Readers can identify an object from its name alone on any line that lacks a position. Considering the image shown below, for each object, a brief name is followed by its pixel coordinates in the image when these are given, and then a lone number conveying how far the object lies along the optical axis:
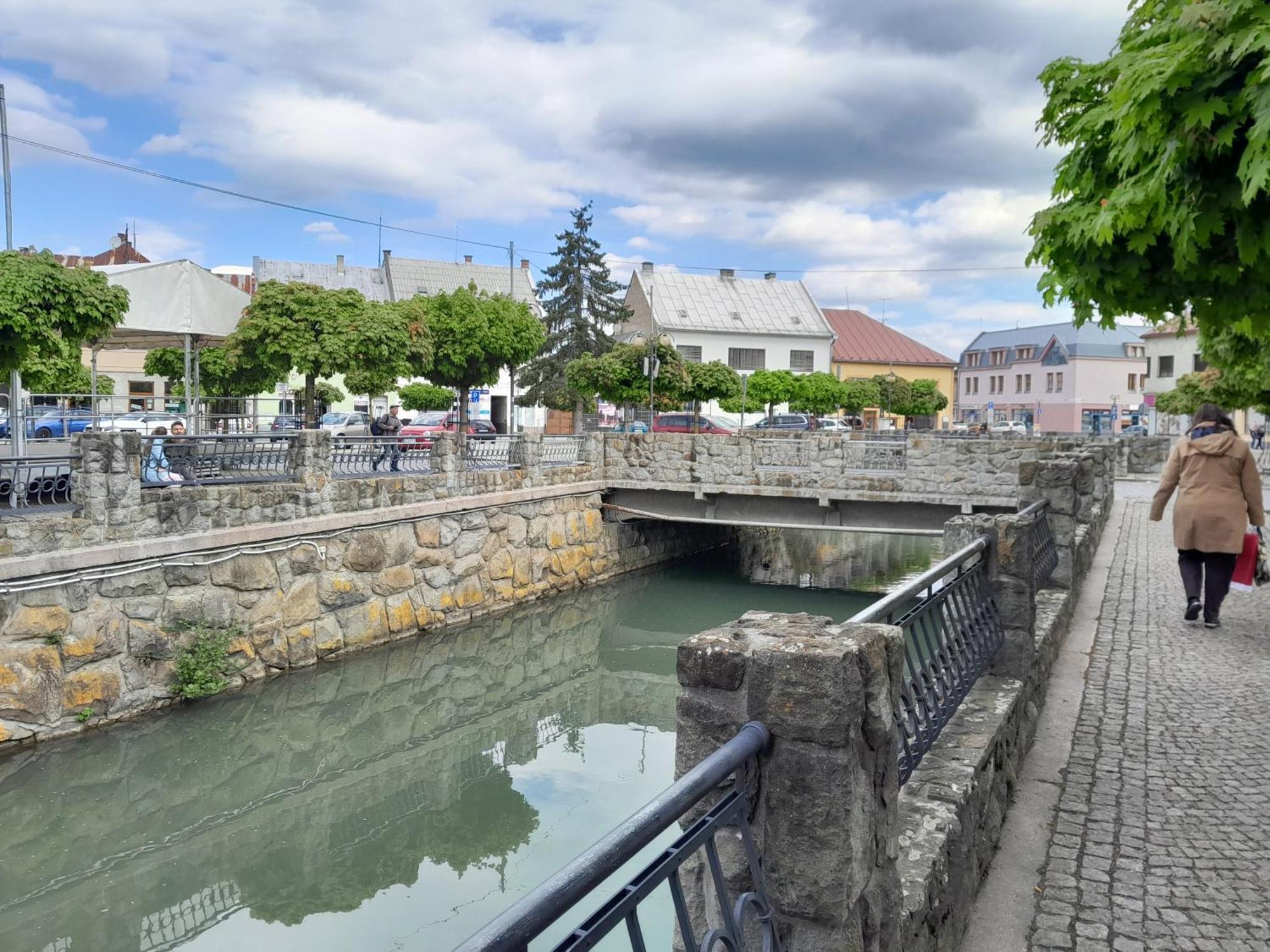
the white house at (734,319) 54.62
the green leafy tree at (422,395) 43.62
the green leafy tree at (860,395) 48.19
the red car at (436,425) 32.66
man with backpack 26.14
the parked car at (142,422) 15.78
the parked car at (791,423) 42.56
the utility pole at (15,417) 12.89
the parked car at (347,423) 36.16
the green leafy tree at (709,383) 33.53
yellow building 64.81
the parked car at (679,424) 35.53
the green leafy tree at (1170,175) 3.66
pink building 71.69
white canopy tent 13.58
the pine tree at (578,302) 47.03
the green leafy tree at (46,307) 11.26
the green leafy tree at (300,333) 19.41
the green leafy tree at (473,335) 26.84
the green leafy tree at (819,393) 44.34
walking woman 7.54
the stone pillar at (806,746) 2.17
